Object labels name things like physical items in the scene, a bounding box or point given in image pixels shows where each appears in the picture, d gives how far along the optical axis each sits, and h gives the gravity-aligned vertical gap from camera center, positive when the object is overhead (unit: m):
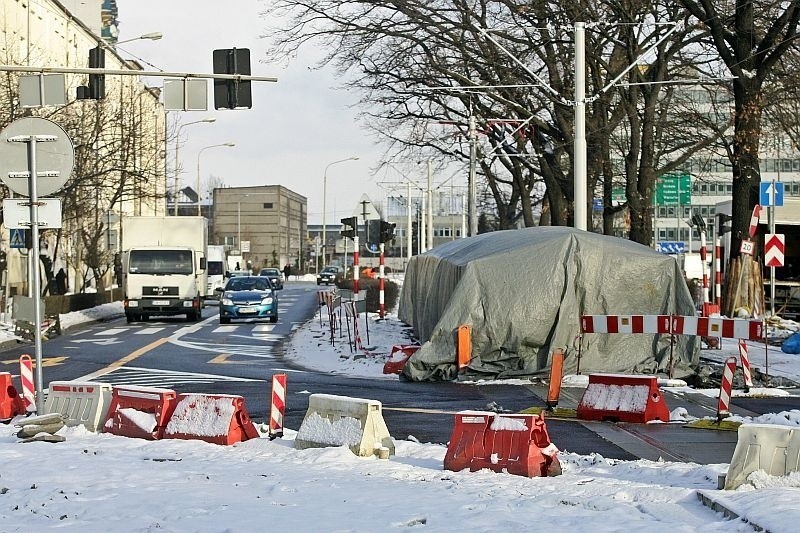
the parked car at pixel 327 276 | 97.44 -1.70
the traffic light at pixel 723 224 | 45.98 +1.06
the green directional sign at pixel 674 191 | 66.81 +3.31
